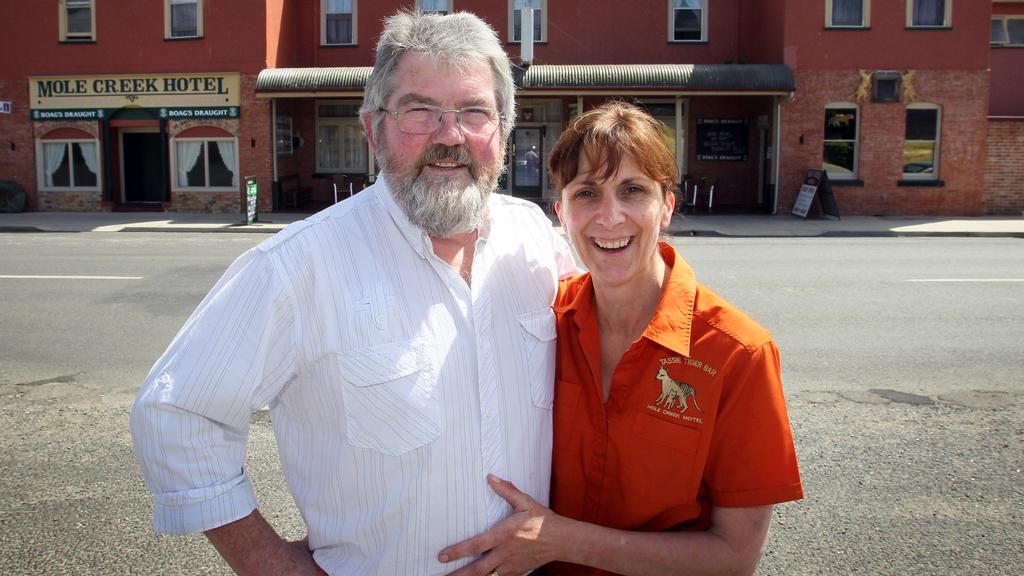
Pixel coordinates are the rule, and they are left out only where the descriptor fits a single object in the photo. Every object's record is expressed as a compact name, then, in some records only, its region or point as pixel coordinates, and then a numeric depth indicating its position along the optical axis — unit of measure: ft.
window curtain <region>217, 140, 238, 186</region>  76.89
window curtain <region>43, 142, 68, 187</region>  79.20
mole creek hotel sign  76.18
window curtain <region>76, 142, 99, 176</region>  78.89
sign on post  65.72
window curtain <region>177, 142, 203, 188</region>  77.51
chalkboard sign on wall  79.71
